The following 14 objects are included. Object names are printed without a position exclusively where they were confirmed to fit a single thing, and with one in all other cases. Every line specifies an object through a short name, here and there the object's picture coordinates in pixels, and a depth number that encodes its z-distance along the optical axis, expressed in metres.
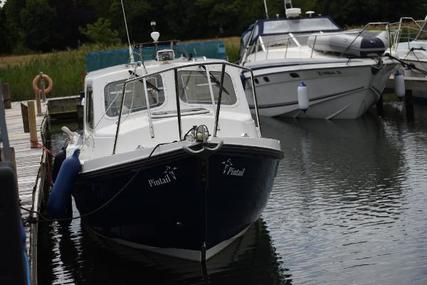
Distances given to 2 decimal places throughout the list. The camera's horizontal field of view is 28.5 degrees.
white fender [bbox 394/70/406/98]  24.92
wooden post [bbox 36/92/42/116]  25.30
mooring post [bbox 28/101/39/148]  17.30
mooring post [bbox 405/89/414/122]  24.44
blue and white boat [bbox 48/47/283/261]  9.95
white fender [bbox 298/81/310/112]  24.89
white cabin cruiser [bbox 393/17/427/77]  25.72
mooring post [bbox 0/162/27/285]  7.20
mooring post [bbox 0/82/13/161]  8.52
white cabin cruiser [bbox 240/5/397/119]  24.22
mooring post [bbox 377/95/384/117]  26.14
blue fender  10.89
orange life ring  29.49
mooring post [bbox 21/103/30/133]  20.05
